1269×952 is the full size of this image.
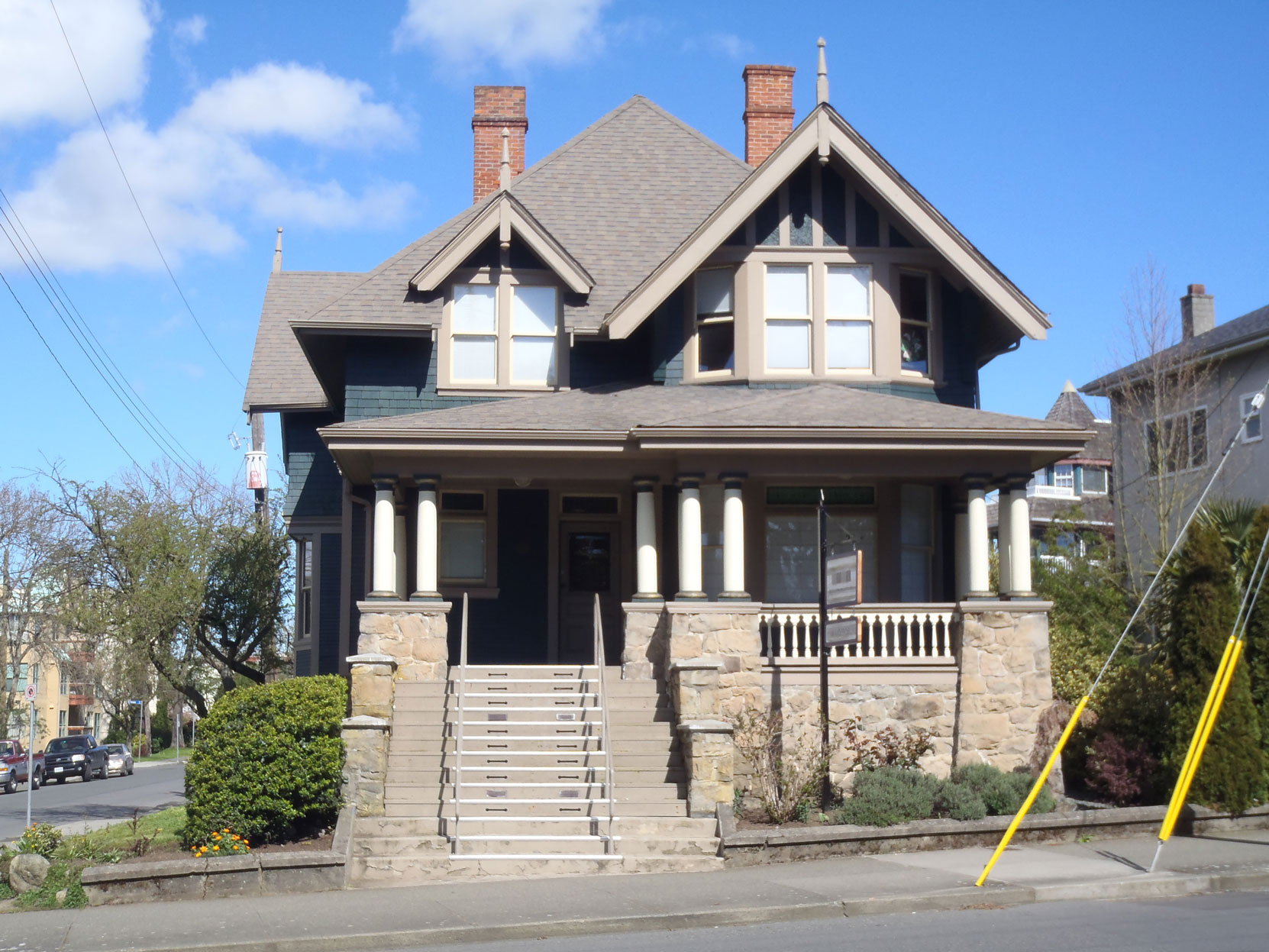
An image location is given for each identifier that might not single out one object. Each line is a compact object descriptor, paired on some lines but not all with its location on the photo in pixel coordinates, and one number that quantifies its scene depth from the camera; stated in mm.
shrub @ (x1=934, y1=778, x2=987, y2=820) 13484
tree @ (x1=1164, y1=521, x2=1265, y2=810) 13852
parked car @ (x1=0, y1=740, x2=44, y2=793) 38781
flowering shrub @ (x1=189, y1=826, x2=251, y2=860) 12289
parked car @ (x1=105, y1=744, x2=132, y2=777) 46781
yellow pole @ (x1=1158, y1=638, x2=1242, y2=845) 12039
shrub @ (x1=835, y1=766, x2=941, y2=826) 13391
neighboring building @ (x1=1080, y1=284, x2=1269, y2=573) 28109
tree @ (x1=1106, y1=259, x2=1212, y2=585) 27312
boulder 11656
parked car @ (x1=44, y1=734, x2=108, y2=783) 42406
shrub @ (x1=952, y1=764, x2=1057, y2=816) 13844
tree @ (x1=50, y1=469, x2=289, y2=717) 21547
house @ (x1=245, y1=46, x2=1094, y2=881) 15367
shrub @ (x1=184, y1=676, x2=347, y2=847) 12867
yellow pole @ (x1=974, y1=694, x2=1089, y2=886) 10992
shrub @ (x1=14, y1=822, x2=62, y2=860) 12398
